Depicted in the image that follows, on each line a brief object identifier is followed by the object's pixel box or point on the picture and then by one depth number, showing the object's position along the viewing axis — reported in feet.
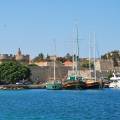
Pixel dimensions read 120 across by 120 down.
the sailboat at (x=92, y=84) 399.81
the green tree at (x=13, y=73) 551.59
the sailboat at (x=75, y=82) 398.62
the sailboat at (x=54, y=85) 422.16
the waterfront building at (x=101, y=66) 633.33
